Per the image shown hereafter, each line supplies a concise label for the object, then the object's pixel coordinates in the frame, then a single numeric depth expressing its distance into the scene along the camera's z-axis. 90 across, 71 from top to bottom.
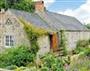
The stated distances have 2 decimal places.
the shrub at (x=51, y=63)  5.62
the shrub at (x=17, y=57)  9.60
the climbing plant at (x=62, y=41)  12.96
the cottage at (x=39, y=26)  11.57
